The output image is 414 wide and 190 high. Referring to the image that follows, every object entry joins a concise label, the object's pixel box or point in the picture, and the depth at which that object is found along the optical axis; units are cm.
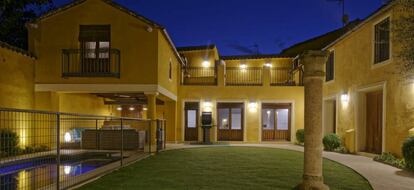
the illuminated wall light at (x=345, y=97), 1456
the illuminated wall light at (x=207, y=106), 1912
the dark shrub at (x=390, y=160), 982
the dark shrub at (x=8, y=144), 551
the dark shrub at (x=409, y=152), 877
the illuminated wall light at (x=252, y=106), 1920
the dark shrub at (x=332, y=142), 1450
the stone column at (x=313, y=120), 612
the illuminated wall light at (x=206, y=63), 2222
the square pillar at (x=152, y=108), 1430
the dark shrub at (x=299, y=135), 1773
